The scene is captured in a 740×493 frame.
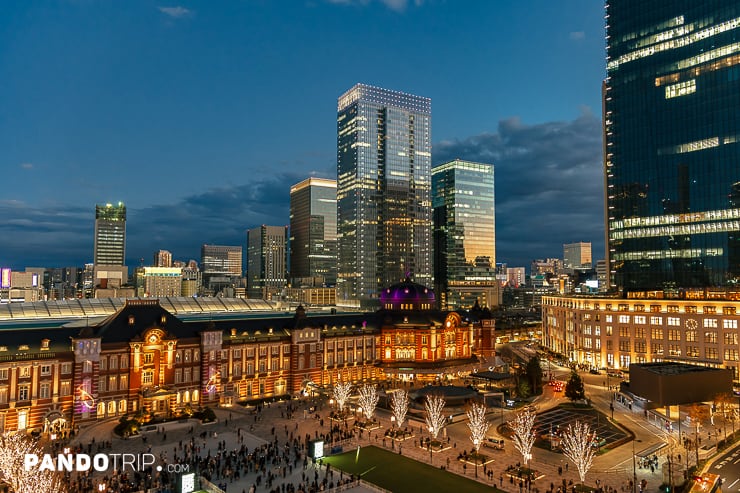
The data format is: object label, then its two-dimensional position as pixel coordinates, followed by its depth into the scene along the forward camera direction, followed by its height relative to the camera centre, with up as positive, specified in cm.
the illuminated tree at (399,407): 8306 -2155
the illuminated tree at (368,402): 8562 -2130
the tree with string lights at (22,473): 5116 -2083
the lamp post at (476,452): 6354 -2373
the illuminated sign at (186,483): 5575 -2236
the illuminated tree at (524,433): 6525 -2185
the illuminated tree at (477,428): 7078 -2138
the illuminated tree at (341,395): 9088 -2101
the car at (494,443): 7356 -2440
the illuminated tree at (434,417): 7606 -2146
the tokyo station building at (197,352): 8284 -1517
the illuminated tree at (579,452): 5969 -2205
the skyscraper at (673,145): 13888 +3756
